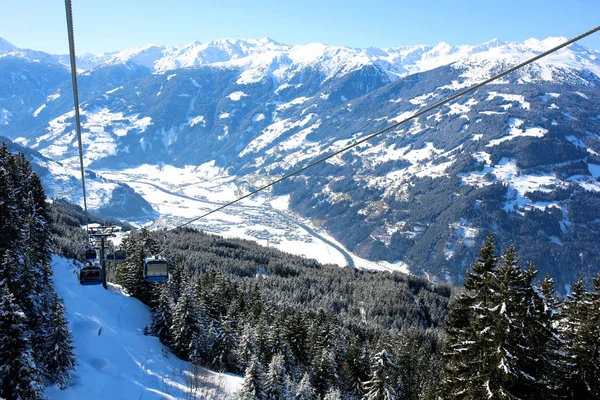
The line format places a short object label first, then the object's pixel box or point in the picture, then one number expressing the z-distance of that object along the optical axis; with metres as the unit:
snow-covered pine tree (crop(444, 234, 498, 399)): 19.56
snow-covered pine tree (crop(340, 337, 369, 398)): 55.34
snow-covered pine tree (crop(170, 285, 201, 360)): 53.84
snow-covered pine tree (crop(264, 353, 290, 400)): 41.56
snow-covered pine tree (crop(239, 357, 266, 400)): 40.12
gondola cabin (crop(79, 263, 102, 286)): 35.44
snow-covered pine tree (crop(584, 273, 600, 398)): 20.66
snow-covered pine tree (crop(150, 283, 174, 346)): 57.31
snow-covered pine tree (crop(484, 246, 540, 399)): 18.70
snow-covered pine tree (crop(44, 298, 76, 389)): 33.59
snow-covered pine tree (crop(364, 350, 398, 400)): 36.53
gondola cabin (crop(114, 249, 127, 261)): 40.44
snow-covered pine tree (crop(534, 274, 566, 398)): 20.00
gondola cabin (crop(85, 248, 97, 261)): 38.72
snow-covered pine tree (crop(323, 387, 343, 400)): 42.81
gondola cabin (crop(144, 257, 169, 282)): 29.30
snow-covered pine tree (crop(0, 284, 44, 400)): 25.91
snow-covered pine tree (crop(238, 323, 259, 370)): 51.62
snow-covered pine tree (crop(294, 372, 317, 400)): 44.72
